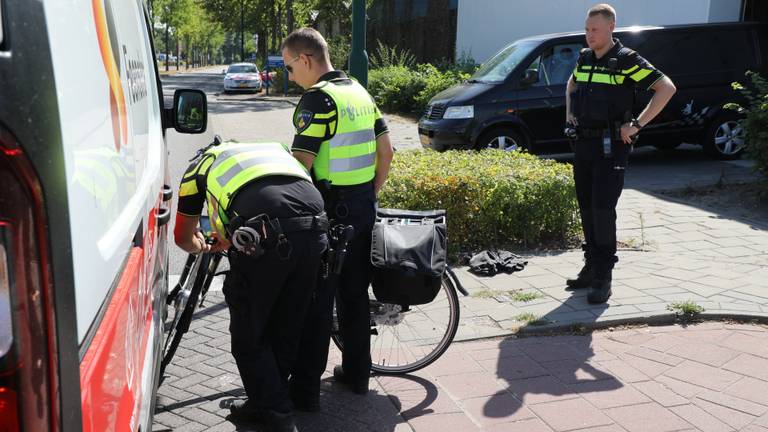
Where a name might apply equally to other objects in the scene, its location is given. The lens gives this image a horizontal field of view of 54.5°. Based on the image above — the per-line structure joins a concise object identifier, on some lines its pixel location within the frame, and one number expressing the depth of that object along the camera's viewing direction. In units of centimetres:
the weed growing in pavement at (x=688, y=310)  502
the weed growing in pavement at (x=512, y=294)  537
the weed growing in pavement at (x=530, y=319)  488
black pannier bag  367
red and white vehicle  113
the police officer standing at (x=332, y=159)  347
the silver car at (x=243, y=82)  3259
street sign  3734
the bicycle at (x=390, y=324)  389
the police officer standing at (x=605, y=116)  502
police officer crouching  294
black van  1065
